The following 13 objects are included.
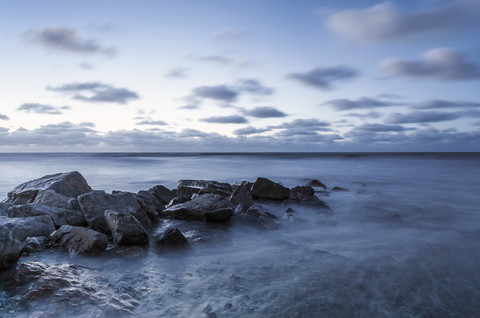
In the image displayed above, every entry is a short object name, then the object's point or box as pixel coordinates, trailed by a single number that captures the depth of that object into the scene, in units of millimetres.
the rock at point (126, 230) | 4977
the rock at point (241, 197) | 8213
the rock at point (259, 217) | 6859
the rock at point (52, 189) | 6746
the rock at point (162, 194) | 9191
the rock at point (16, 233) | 3892
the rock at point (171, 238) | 5191
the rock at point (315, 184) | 14134
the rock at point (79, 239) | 4695
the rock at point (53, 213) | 5703
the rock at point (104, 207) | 5668
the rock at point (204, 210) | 6824
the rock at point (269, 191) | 9961
